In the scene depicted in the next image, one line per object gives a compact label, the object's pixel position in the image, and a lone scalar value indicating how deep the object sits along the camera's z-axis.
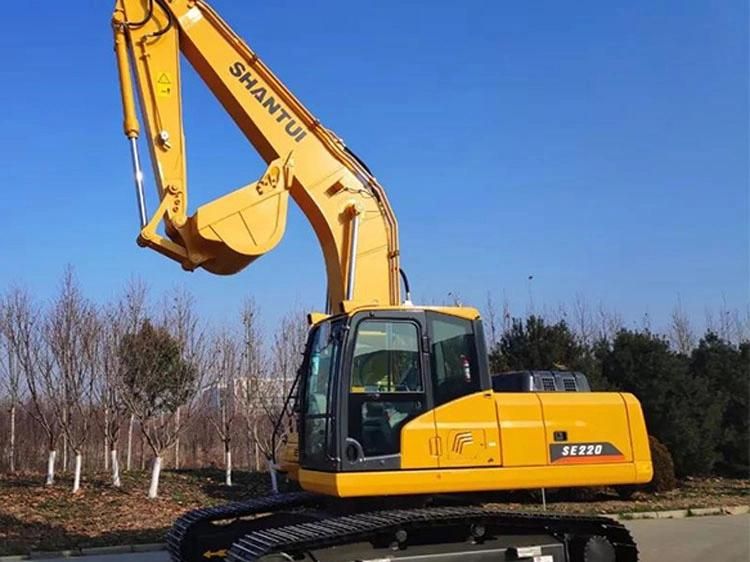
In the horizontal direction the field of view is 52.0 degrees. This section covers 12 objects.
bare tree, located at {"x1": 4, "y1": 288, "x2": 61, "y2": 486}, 17.02
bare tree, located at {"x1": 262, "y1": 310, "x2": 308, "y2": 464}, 17.97
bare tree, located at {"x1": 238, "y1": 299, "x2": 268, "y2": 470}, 18.17
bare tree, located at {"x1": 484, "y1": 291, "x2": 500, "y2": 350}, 19.54
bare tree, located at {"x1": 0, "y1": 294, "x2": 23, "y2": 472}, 17.88
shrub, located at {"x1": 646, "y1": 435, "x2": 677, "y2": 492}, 16.28
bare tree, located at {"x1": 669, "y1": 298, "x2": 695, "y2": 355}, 28.26
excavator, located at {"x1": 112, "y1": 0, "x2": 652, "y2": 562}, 6.24
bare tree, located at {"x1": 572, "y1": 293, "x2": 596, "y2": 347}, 19.94
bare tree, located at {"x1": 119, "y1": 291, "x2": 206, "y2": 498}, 17.17
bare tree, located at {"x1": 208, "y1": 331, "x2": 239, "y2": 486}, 19.06
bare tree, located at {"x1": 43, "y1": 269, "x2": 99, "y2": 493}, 16.86
